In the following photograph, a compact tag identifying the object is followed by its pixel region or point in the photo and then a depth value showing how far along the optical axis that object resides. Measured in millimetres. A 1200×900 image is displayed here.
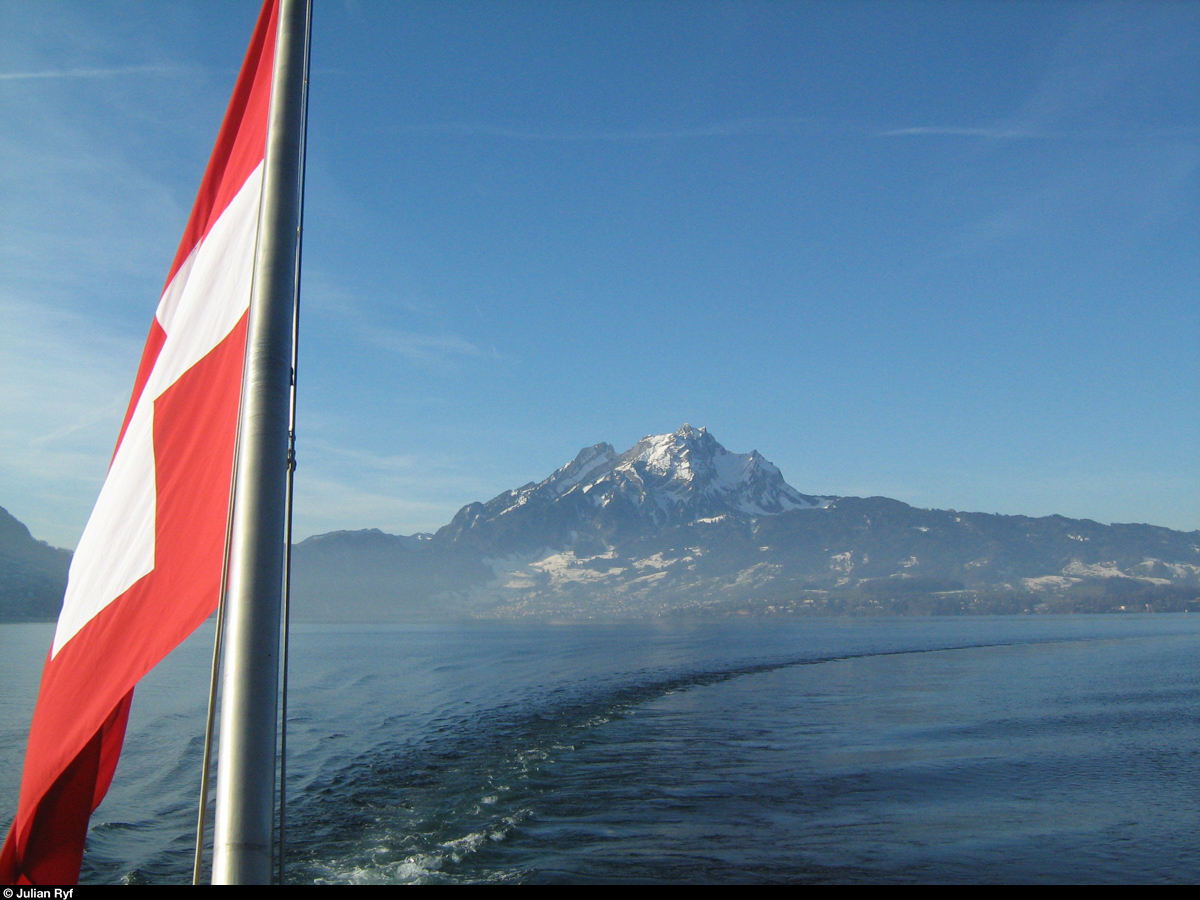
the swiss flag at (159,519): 4078
